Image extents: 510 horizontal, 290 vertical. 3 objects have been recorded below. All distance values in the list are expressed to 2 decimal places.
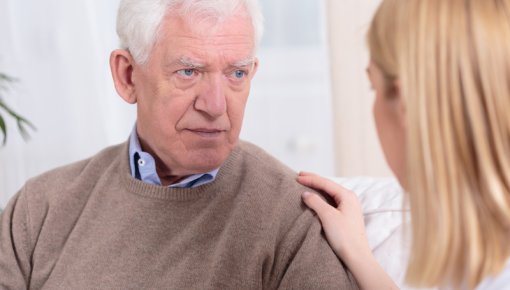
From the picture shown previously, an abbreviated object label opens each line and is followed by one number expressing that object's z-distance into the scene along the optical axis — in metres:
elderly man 1.55
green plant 2.02
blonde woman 1.23
